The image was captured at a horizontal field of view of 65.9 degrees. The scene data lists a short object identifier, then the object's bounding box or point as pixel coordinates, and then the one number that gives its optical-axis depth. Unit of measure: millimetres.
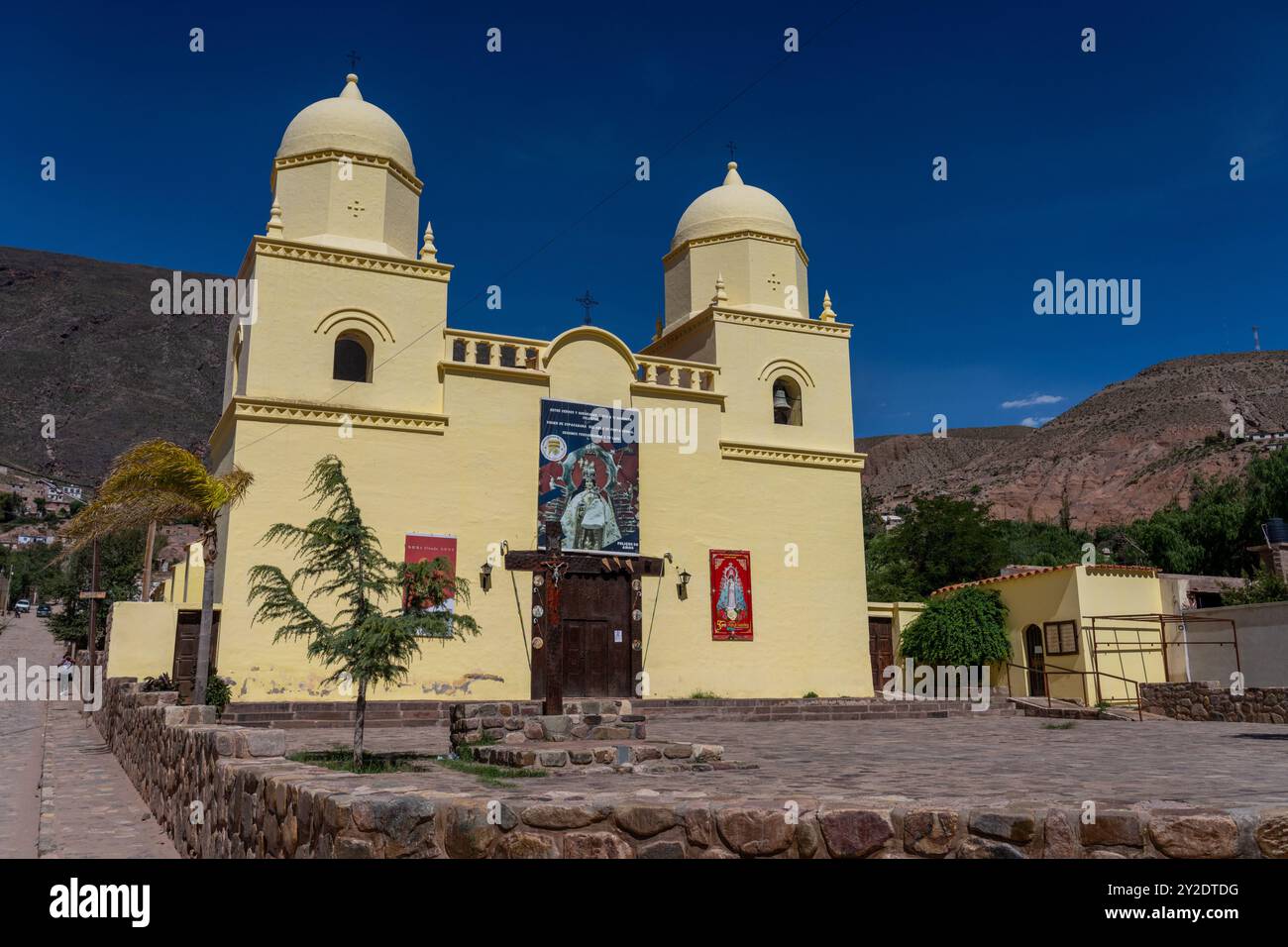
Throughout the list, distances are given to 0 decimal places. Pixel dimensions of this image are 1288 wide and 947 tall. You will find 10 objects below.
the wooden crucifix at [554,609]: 14156
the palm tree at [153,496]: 14516
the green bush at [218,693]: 15773
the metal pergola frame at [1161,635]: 20719
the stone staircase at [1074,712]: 19125
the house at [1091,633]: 22109
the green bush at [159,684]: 14805
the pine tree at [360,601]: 10570
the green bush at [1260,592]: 25047
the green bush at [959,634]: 23891
